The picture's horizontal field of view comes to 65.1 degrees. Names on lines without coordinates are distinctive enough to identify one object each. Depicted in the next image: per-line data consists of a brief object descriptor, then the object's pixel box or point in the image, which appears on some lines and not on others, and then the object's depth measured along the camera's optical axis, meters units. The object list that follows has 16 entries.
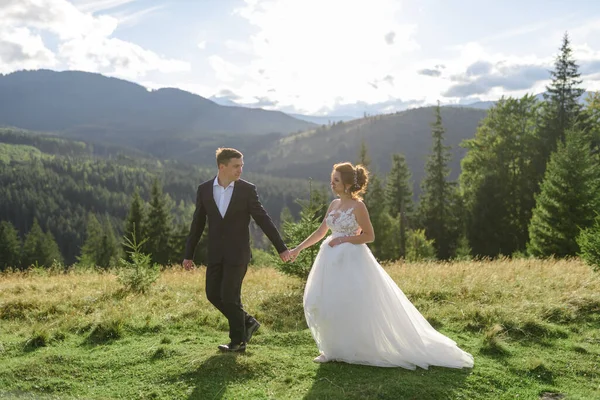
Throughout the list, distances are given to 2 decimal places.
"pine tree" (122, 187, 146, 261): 46.34
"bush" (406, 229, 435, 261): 42.84
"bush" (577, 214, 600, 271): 10.62
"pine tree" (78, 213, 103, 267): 64.19
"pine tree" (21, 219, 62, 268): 66.56
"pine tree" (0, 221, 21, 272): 60.06
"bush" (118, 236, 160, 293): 11.07
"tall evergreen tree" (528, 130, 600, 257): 24.22
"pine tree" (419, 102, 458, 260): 46.84
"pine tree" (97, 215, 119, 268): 64.06
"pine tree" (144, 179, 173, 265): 46.78
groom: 6.54
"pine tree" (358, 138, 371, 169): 49.75
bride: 6.18
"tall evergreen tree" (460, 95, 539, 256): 39.44
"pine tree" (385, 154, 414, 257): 50.59
